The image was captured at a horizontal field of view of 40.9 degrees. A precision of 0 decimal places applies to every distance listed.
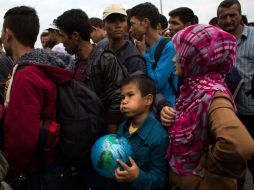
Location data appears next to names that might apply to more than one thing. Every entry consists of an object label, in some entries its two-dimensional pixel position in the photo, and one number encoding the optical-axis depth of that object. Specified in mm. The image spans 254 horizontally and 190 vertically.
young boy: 2146
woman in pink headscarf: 1657
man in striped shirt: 3949
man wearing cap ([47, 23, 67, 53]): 6312
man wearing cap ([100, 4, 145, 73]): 3123
